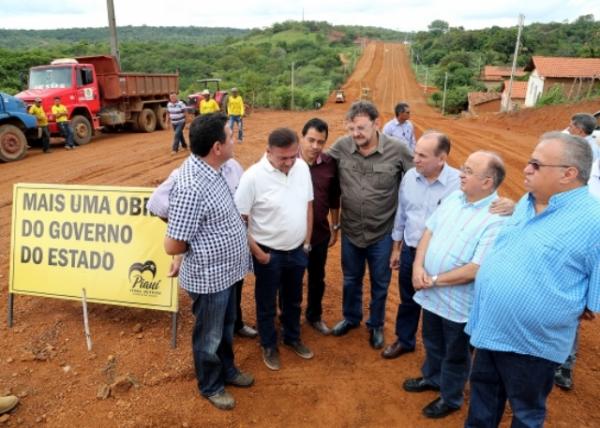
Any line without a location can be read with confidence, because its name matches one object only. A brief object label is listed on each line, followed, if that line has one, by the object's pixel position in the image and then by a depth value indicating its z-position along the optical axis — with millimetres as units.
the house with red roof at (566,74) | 26078
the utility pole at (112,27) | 16812
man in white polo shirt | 2904
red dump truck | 13000
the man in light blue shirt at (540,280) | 1860
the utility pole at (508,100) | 24428
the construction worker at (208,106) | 13734
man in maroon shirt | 3279
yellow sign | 3484
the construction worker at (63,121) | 12109
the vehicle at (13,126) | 10750
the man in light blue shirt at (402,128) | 7207
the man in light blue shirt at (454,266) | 2396
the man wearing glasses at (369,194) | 3262
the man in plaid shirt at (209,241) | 2424
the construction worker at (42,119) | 11570
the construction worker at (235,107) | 14190
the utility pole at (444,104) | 32809
